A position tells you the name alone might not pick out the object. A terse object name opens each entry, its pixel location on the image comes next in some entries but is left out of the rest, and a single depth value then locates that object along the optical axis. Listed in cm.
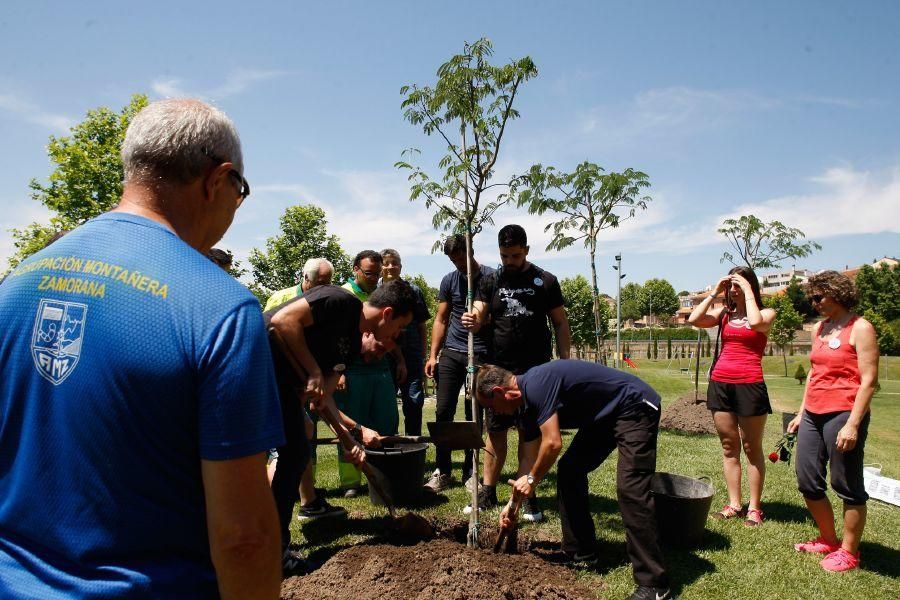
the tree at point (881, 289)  5047
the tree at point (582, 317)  3438
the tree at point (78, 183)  1839
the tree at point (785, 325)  3397
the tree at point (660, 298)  8819
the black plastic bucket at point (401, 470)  468
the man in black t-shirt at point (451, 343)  532
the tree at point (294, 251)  3105
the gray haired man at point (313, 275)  516
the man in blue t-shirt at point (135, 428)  101
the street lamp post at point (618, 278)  1639
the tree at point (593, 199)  1097
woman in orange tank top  384
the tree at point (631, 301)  8481
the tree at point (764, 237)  1873
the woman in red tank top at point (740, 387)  472
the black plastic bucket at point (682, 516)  411
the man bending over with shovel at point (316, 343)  330
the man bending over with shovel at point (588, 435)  342
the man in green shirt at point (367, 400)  530
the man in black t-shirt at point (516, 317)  477
